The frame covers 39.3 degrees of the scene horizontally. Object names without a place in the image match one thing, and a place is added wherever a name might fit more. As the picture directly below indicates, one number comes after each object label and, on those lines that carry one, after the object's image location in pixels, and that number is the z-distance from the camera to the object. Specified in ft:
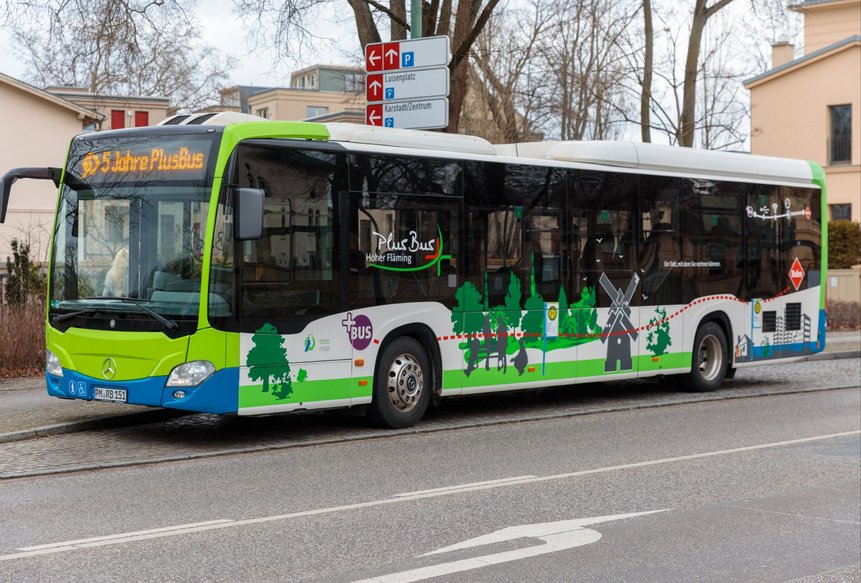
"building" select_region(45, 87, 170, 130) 158.20
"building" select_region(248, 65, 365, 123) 318.86
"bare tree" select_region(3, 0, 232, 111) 65.82
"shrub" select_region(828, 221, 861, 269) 129.49
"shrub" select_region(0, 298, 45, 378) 54.95
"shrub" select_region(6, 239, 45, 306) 59.41
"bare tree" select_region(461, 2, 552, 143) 115.75
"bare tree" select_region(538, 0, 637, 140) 114.01
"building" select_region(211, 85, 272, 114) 202.70
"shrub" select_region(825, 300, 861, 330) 110.63
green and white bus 36.04
